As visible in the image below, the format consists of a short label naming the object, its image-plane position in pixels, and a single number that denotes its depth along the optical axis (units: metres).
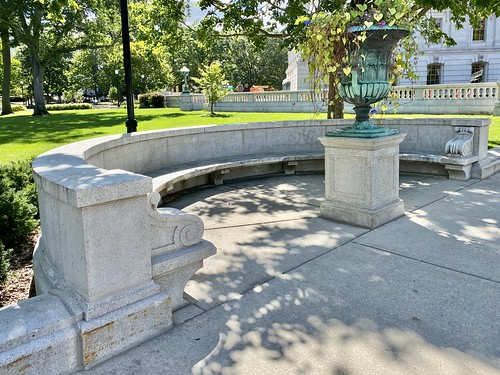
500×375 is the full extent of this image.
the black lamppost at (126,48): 7.75
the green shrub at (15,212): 5.58
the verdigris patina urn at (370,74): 5.72
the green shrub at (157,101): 38.12
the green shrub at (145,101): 38.72
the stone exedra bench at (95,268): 2.89
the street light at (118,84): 45.36
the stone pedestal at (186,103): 32.03
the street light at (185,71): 30.69
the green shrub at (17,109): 47.68
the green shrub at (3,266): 4.61
